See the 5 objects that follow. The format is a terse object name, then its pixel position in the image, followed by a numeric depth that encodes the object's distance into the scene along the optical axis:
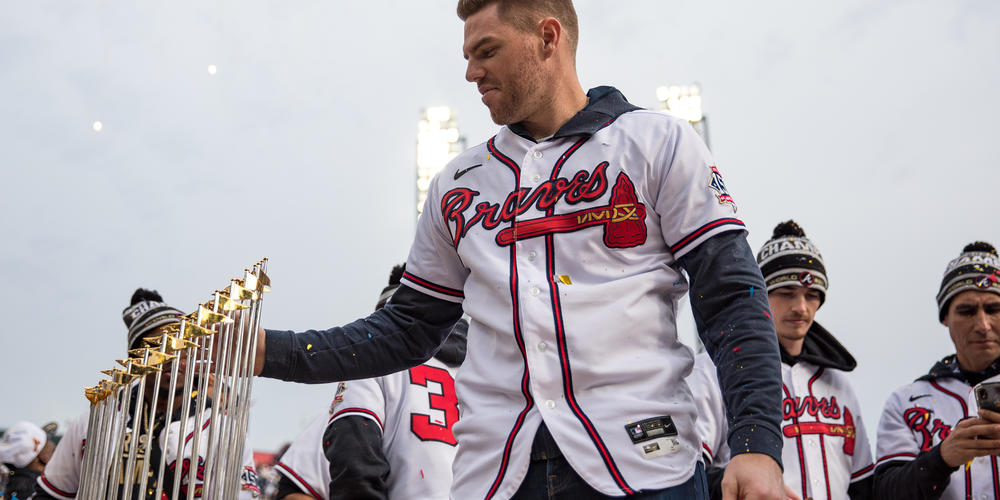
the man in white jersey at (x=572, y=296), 1.65
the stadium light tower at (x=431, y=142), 16.22
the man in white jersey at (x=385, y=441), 3.46
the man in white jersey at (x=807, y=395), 3.71
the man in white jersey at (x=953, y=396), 3.62
